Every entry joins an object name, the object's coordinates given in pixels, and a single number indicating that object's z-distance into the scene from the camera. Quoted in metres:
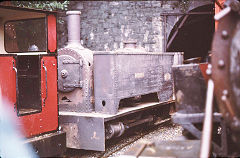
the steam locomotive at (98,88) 6.25
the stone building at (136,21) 13.09
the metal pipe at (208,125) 2.85
